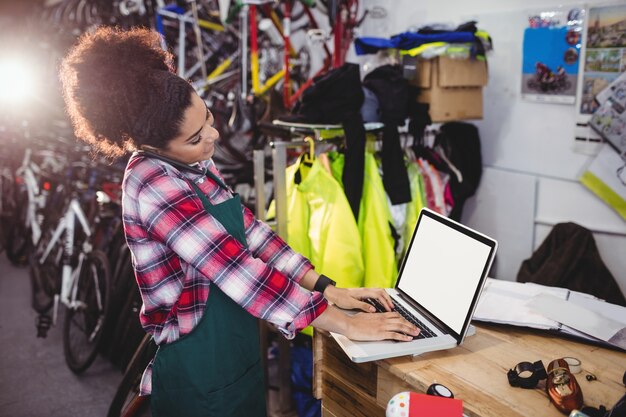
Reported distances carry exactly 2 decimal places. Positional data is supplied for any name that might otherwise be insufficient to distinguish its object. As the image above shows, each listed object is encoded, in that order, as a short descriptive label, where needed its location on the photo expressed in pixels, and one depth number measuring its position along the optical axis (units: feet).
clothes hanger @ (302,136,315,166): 7.64
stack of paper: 4.69
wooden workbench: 3.84
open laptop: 4.29
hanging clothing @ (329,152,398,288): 7.65
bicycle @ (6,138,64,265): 13.43
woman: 4.06
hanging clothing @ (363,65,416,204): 7.64
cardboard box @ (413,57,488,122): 7.84
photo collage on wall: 7.42
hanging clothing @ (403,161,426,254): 8.00
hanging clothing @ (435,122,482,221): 9.21
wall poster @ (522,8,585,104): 7.94
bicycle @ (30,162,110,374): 10.08
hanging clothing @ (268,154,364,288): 7.45
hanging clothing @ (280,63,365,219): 7.48
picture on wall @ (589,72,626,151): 7.54
